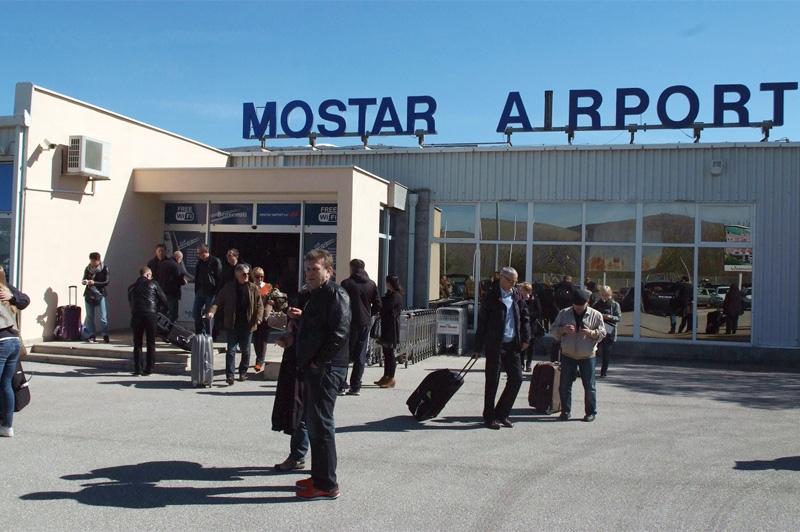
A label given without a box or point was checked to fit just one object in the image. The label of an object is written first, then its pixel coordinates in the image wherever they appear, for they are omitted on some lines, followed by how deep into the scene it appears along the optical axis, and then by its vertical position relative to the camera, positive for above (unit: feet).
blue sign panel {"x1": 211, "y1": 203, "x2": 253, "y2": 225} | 53.67 +4.54
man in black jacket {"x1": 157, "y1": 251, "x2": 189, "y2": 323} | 45.42 +0.06
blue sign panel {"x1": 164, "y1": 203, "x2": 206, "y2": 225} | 54.44 +4.55
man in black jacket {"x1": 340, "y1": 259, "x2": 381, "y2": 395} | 32.53 -1.06
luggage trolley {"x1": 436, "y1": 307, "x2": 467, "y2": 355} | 53.52 -2.59
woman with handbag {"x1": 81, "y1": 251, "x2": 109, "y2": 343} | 45.16 -0.98
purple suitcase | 45.27 -2.77
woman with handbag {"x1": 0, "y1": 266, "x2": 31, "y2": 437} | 24.50 -2.59
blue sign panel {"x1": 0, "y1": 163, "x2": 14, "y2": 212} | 44.09 +4.95
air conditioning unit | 45.65 +7.00
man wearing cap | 30.19 -2.10
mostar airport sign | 58.34 +13.80
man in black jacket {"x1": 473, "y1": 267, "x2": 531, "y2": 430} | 28.22 -1.98
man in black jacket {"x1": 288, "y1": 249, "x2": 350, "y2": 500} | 19.12 -2.06
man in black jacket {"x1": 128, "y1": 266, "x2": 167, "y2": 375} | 37.78 -1.55
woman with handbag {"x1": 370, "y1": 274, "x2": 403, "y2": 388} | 36.58 -1.89
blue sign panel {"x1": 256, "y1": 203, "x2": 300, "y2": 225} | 52.95 +4.51
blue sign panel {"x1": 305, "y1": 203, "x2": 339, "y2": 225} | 52.49 +4.53
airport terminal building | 48.11 +4.64
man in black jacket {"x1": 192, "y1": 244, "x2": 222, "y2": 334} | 42.70 +0.02
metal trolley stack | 45.55 -3.41
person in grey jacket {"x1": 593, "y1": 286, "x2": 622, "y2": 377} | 41.21 -1.23
